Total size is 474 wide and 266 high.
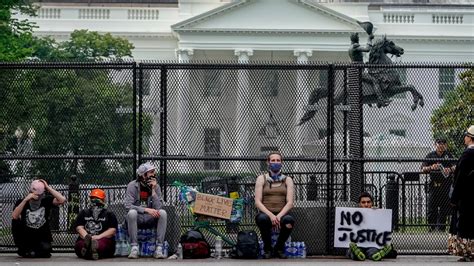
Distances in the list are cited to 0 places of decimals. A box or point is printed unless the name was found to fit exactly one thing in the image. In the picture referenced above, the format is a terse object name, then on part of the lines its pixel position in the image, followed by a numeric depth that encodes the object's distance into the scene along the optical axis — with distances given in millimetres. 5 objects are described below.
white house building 98812
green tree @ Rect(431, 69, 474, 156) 21906
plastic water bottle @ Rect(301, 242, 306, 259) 21375
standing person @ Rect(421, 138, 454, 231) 21812
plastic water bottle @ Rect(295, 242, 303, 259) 21344
